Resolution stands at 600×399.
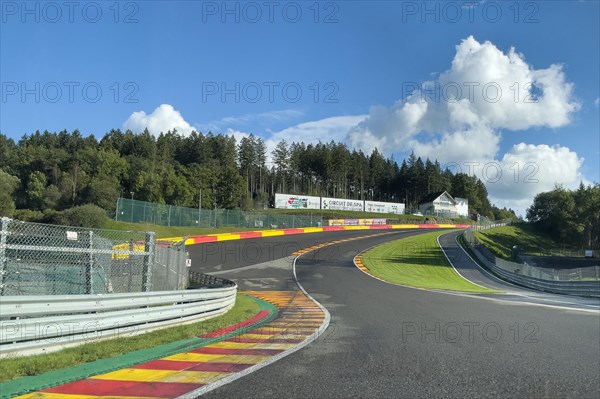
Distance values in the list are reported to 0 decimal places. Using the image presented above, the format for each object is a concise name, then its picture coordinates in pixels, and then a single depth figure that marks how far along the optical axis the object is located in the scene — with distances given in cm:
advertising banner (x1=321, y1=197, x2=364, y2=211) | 11262
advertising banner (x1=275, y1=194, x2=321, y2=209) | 10725
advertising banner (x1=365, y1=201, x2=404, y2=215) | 11999
